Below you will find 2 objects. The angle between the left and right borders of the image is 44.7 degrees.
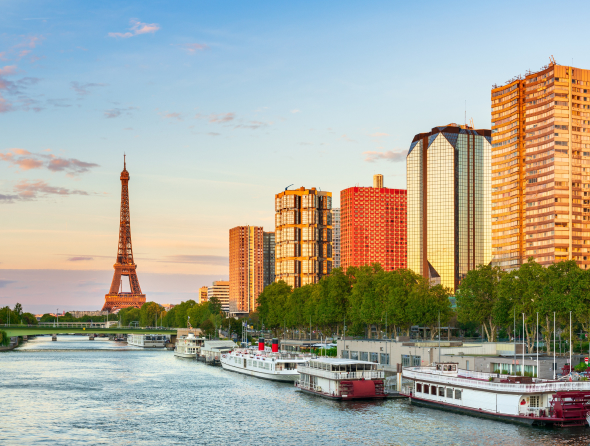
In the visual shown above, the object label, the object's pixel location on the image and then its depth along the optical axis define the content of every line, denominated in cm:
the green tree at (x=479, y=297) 13800
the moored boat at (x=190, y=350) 19550
